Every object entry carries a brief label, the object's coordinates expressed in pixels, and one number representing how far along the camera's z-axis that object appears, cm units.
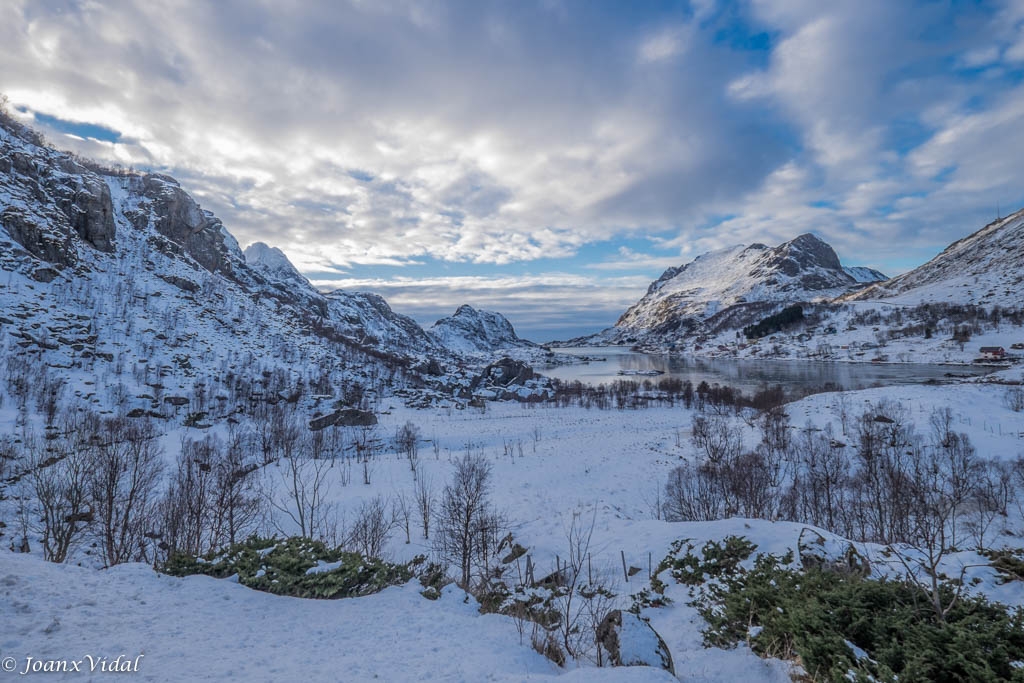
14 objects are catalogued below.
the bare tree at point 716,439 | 4011
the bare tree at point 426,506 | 2642
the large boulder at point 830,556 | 1052
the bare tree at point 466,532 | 1985
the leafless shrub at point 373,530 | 2023
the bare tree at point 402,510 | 2683
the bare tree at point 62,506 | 1767
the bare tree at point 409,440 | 4685
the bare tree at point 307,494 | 2693
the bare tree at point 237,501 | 2202
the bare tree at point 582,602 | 971
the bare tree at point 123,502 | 1914
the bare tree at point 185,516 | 2036
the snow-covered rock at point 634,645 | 758
